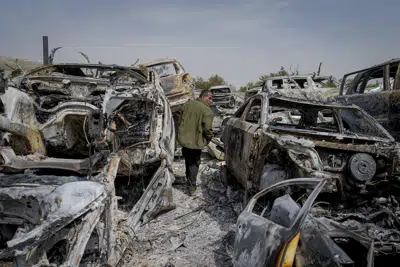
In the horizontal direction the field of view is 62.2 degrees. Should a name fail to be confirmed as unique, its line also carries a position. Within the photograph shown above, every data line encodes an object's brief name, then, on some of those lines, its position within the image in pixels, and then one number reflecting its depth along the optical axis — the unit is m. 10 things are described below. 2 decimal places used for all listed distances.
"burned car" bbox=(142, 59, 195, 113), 8.74
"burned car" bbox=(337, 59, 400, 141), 6.05
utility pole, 11.75
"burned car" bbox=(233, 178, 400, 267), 2.42
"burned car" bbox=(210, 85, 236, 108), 14.92
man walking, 5.95
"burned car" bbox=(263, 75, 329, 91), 11.02
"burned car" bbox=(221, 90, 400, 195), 3.92
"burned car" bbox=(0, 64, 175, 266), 2.51
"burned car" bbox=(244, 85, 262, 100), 12.23
